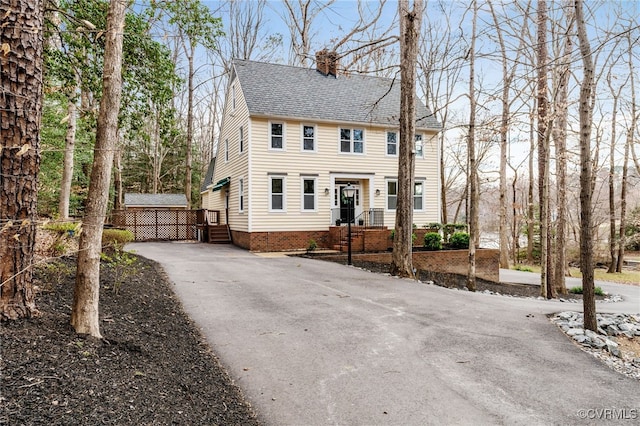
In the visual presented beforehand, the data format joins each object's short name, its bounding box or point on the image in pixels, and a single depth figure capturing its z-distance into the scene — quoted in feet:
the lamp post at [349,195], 39.70
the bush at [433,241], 50.31
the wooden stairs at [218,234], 63.31
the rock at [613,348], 16.05
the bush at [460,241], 52.49
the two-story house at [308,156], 53.57
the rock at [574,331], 17.80
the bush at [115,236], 28.43
